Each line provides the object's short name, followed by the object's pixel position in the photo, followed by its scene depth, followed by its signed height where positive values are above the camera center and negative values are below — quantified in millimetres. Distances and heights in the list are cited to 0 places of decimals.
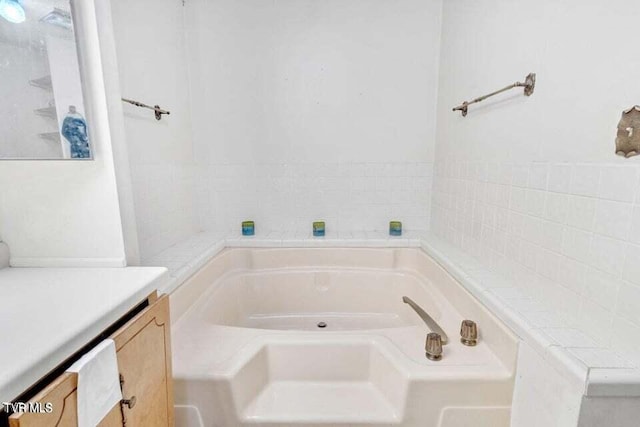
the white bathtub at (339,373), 912 -634
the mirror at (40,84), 834 +236
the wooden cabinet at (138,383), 483 -411
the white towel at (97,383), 527 -380
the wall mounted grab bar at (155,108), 1360 +300
